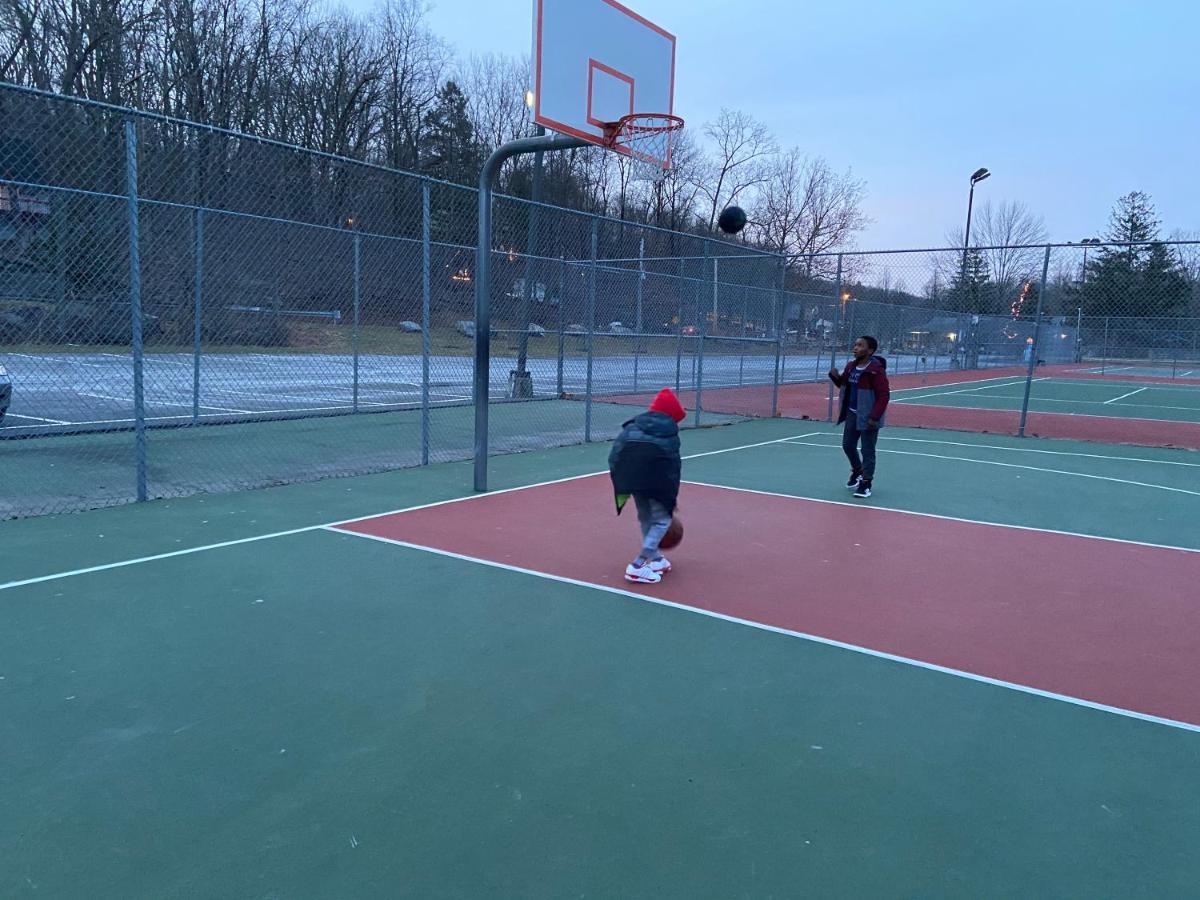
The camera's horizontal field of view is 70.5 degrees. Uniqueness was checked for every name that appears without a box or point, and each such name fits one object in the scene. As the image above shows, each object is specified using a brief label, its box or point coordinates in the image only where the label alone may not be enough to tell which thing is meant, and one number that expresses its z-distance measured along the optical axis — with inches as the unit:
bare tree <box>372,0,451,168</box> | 1798.7
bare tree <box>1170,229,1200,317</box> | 800.3
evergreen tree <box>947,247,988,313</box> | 1304.1
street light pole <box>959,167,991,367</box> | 1653.2
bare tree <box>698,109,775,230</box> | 2404.0
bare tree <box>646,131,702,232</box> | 2268.7
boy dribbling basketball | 217.3
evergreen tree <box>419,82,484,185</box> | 1893.5
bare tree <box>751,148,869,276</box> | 2288.4
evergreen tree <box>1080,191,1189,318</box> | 1095.0
